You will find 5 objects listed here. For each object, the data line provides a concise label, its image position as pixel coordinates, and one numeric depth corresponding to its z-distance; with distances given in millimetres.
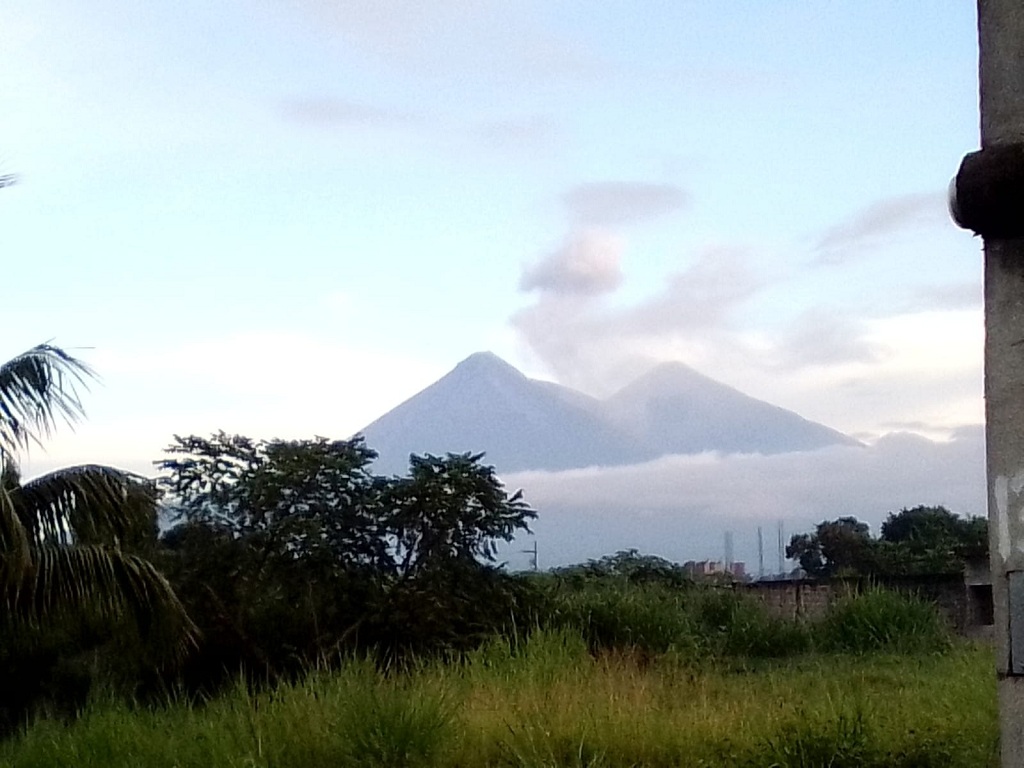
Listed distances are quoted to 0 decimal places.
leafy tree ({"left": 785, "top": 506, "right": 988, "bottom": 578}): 35000
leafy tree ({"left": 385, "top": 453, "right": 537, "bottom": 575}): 15891
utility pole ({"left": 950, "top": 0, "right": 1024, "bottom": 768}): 3143
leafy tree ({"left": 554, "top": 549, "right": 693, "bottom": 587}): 18469
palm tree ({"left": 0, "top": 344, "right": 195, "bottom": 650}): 11148
